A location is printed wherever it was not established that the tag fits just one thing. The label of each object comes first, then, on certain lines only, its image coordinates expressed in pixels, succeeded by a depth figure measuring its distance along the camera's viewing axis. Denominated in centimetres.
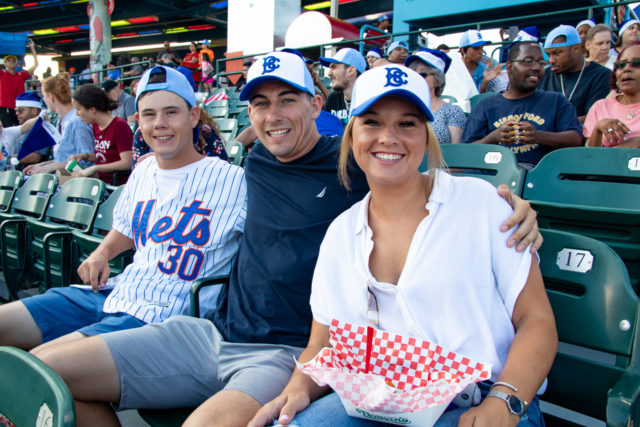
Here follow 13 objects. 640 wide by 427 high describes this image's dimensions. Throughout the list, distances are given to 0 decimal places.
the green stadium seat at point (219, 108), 780
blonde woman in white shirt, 115
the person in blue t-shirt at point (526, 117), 295
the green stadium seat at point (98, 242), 258
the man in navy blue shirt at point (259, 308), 147
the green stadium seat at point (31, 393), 81
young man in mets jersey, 190
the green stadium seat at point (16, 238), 335
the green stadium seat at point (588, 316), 126
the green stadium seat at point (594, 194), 206
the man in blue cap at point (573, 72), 386
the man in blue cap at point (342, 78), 472
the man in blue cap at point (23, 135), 565
